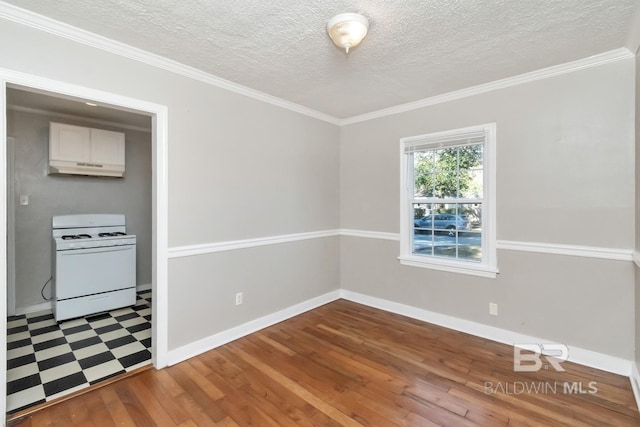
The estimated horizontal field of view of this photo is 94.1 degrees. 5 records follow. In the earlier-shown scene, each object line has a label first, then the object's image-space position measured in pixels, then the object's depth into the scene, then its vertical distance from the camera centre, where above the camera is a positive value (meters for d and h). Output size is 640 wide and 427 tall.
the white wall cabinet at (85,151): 3.42 +0.75
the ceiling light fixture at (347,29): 1.77 +1.13
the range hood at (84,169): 3.46 +0.54
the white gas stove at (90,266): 3.25 -0.62
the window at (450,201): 2.91 +0.13
